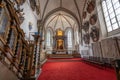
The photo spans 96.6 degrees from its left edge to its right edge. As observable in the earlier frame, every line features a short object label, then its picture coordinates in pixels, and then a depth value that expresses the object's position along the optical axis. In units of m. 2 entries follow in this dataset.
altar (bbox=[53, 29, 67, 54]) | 11.08
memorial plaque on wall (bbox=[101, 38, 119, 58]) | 3.20
